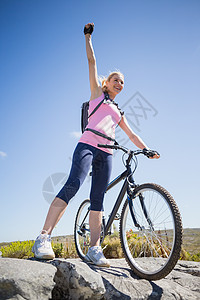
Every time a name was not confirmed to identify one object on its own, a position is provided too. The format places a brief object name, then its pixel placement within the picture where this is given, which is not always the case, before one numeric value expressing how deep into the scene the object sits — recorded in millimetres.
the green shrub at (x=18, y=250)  4980
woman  2680
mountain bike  2436
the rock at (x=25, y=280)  1896
